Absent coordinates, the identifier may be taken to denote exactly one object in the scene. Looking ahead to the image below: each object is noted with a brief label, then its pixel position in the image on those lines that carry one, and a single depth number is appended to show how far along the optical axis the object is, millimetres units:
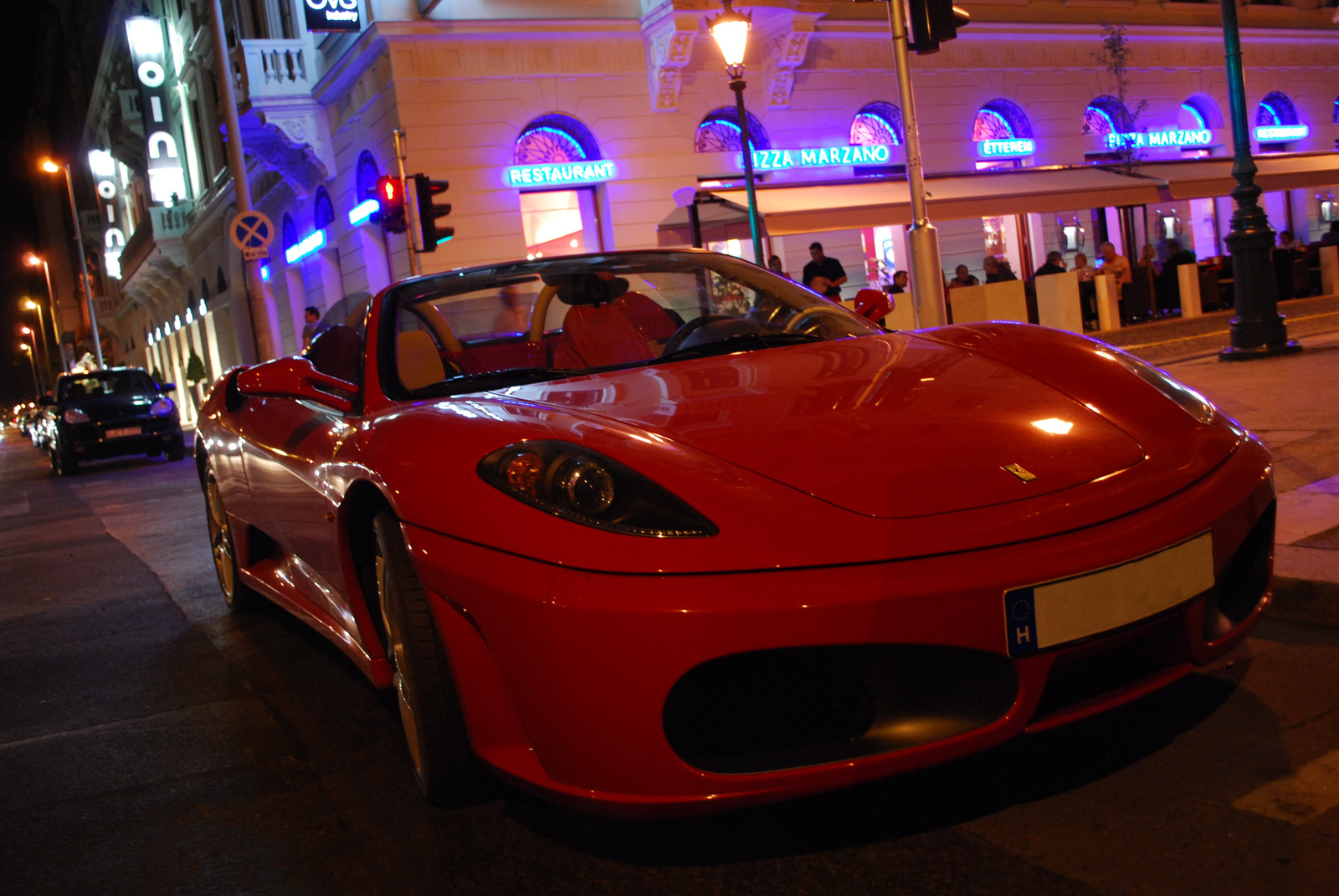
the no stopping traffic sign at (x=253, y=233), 14516
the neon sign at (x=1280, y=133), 27384
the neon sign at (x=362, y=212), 18438
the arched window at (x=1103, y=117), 24922
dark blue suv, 17969
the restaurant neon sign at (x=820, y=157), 20547
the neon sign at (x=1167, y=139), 24197
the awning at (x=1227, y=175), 20547
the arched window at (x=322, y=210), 21656
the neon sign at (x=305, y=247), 21578
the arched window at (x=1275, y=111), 27812
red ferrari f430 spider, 1935
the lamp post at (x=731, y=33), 12805
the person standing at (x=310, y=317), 14062
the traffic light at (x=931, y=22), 8711
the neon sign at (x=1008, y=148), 22969
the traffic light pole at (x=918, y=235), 9141
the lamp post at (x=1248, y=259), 10062
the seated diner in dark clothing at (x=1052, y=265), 17250
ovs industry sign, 17438
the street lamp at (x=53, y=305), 53328
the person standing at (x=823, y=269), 14633
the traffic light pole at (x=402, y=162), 13297
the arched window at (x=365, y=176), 19062
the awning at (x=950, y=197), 17000
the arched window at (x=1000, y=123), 23438
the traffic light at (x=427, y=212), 13156
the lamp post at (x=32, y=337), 94419
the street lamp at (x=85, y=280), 43584
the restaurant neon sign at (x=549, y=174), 18531
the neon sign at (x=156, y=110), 34344
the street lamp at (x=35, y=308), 82250
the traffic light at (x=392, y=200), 13281
